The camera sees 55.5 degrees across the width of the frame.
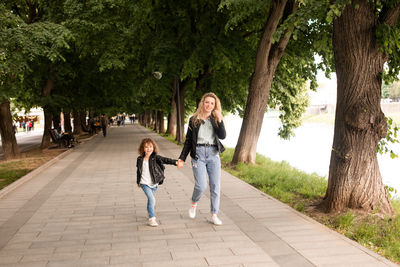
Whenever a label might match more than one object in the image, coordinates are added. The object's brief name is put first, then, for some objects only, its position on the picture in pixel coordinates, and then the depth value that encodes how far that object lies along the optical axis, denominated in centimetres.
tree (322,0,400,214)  547
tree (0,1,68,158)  939
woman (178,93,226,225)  504
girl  515
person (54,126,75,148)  1805
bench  1798
